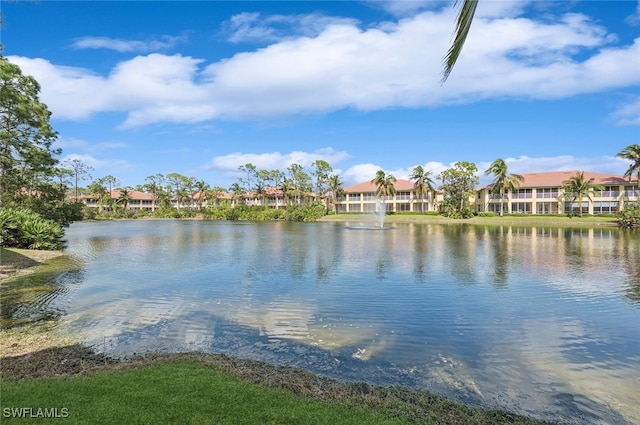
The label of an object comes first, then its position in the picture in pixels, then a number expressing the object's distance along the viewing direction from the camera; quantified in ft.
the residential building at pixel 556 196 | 224.33
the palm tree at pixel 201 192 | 374.96
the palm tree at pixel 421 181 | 281.54
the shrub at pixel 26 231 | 79.56
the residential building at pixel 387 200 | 303.27
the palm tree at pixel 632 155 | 199.00
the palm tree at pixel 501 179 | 239.30
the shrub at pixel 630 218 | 168.35
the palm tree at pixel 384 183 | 297.84
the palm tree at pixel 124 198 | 386.32
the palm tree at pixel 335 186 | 325.62
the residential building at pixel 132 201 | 381.60
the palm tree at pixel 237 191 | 363.15
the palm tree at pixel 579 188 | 218.18
